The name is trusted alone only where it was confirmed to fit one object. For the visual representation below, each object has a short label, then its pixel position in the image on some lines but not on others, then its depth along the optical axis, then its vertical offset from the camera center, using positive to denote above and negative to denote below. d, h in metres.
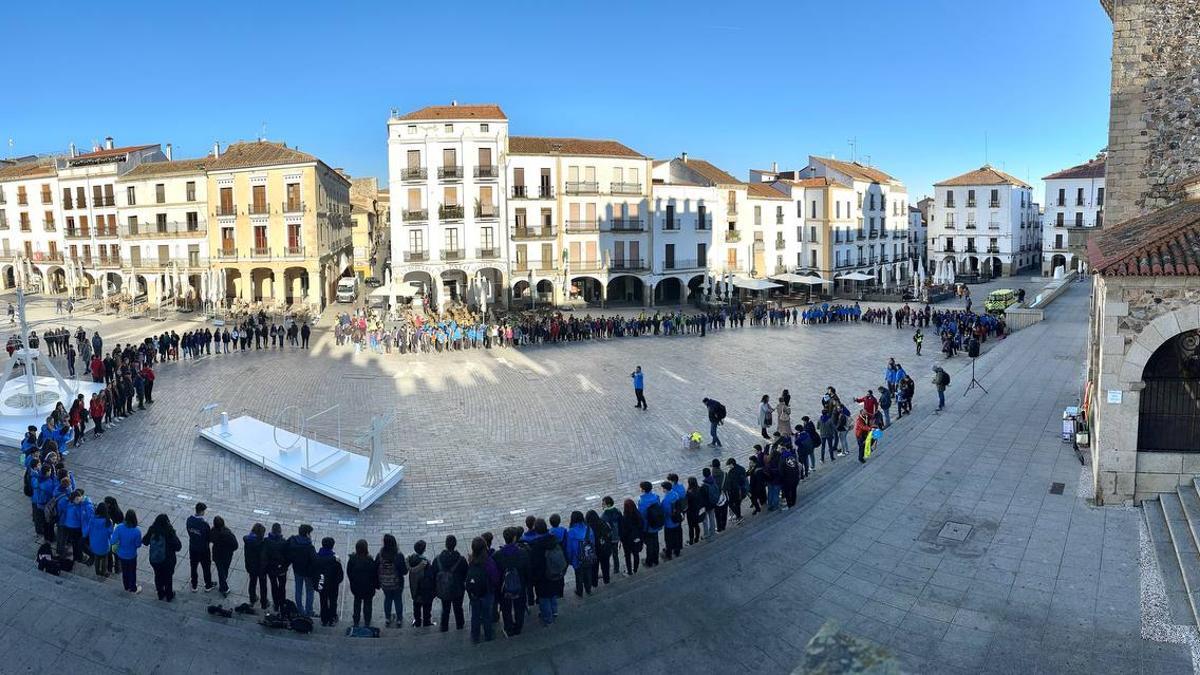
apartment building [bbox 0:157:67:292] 52.28 +3.90
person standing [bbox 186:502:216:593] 9.43 -3.18
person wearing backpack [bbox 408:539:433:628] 8.66 -3.34
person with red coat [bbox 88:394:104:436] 16.72 -2.73
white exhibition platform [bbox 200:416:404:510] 13.20 -3.34
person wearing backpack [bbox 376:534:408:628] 8.76 -3.25
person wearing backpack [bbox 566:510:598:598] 9.38 -3.24
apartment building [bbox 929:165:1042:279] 70.38 +3.93
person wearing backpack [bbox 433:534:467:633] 8.60 -3.28
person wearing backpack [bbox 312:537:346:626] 8.78 -3.34
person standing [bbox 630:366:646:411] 19.54 -2.79
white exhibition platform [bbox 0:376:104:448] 16.09 -2.76
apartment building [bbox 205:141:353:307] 42.41 +3.50
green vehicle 39.38 -1.71
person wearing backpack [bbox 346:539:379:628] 8.69 -3.26
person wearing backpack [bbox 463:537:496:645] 8.43 -3.38
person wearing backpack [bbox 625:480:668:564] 10.26 -3.18
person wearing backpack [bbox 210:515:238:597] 9.34 -3.14
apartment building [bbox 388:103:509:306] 40.88 +4.58
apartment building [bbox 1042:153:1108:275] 68.38 +5.21
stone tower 16.06 +3.41
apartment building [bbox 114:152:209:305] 44.31 +3.25
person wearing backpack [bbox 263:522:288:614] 8.91 -3.22
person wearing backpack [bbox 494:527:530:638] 8.56 -3.33
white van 48.47 -0.70
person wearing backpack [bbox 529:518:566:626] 8.76 -3.28
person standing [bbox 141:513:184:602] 9.13 -3.10
